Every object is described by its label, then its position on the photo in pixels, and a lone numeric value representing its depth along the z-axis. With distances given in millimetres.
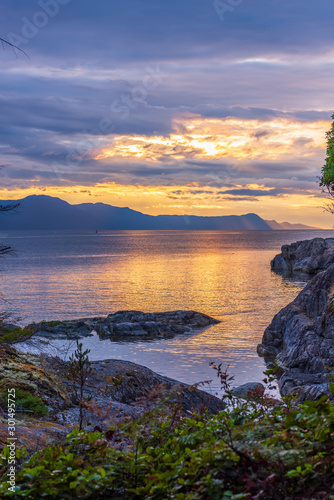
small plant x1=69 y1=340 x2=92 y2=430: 12109
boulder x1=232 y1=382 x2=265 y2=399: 5594
